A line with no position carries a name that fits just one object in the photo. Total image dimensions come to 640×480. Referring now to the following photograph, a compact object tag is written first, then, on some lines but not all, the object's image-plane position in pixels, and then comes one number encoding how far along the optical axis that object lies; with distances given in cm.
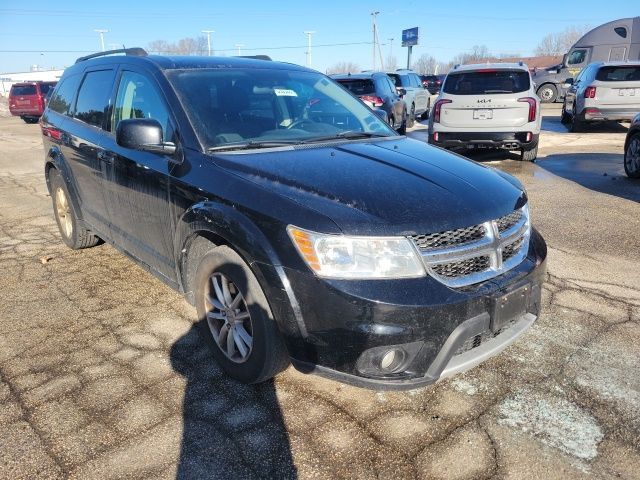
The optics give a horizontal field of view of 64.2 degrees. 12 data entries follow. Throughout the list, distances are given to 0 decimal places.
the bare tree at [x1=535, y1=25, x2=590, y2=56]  9519
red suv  2309
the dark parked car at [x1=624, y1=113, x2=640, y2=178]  768
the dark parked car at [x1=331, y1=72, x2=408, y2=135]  1149
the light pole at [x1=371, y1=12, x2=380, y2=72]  6414
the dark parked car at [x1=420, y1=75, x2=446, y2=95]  3452
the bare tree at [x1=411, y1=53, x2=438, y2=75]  10931
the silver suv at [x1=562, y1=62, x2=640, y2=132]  1215
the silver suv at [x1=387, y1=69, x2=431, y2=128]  1561
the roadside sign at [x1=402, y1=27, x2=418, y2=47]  7106
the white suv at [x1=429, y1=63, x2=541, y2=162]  866
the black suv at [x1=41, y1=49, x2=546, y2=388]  224
